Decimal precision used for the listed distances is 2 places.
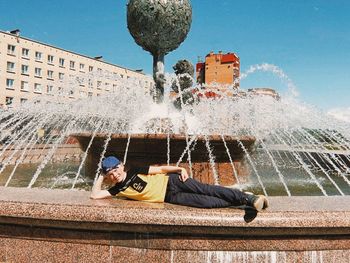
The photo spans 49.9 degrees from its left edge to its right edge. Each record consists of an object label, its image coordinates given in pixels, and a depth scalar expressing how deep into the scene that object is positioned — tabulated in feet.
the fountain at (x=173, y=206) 10.05
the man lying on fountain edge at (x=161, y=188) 10.57
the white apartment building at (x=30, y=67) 171.12
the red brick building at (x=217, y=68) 255.09
